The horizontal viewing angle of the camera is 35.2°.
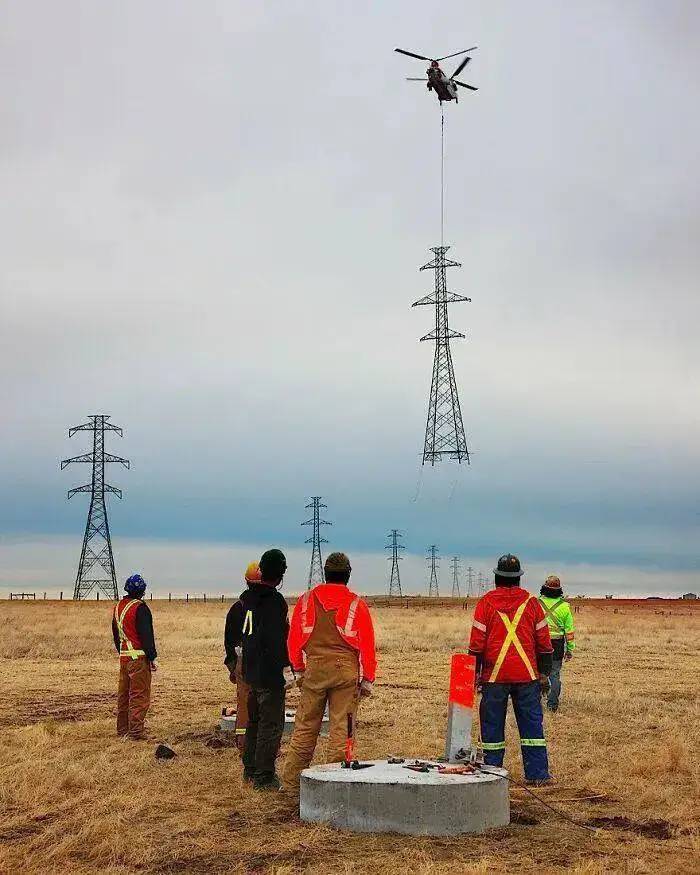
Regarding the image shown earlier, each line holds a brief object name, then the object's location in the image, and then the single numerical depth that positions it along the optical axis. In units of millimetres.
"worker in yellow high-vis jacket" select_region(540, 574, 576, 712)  17828
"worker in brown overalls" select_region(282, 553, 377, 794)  10688
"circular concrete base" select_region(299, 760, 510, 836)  9180
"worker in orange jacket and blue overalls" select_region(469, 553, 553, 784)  11562
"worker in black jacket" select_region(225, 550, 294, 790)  11336
